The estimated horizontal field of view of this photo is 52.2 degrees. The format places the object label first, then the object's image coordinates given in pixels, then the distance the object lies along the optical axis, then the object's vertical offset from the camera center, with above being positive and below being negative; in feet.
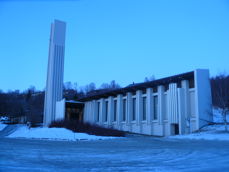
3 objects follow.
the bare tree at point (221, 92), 80.38 +9.38
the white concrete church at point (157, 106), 84.53 +5.02
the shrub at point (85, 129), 78.74 -4.29
